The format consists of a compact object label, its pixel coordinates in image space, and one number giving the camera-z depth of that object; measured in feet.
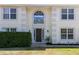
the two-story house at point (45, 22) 41.61
